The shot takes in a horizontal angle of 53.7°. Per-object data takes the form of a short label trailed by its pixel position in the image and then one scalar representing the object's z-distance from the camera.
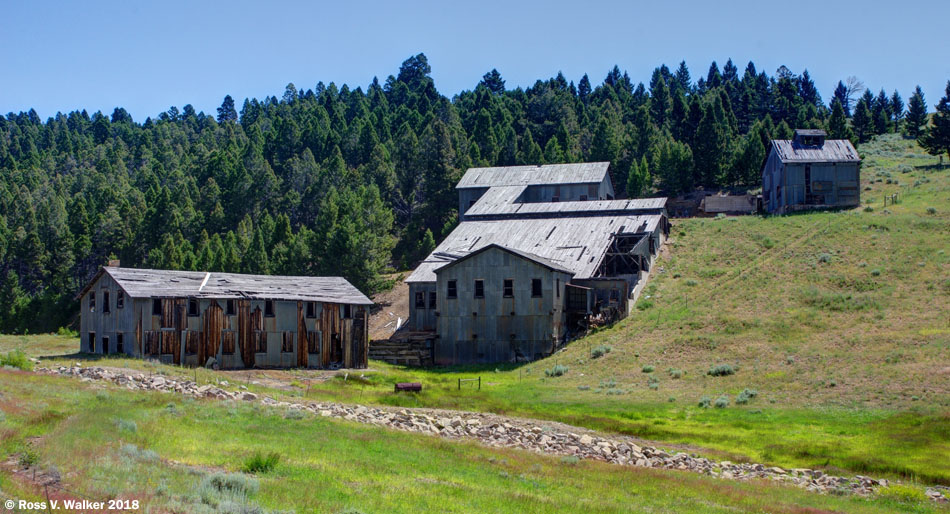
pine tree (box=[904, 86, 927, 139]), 134.10
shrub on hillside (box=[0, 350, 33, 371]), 40.81
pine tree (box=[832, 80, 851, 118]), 180.12
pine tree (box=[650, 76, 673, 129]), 150.12
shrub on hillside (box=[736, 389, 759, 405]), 43.31
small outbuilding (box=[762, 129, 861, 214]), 87.94
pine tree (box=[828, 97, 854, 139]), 112.62
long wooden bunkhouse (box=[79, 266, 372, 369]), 51.41
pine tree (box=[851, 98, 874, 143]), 136.50
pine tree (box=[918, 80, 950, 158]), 109.00
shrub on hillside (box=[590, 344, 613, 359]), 58.59
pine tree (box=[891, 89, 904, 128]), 158.62
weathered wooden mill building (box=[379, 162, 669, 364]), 63.16
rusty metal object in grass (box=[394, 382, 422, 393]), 45.06
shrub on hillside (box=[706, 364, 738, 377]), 50.00
